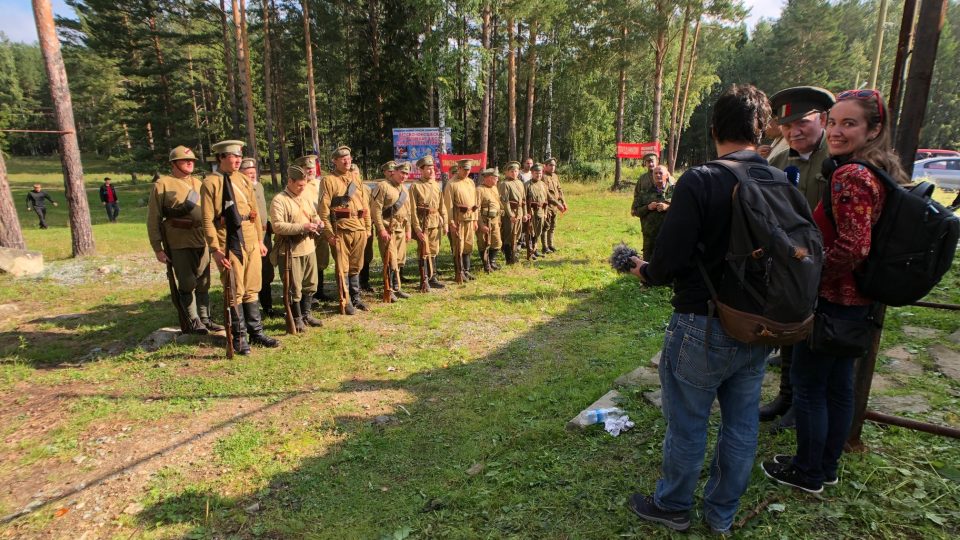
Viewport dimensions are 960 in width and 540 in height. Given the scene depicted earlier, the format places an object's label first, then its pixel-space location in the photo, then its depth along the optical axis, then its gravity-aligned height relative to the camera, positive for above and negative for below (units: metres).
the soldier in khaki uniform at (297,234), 6.05 -0.90
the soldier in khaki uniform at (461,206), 8.75 -0.85
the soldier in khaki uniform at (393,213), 7.55 -0.85
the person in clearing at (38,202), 17.48 -1.39
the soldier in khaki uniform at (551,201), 10.95 -0.97
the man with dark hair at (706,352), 2.01 -0.83
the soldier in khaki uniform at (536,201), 10.33 -0.92
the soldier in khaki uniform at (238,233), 5.37 -0.82
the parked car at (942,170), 17.80 -0.64
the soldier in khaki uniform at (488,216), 9.31 -1.09
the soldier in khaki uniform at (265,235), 6.25 -1.01
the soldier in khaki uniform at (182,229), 6.00 -0.82
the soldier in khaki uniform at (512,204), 9.87 -0.93
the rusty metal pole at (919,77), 2.48 +0.38
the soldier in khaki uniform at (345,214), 6.91 -0.77
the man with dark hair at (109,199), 18.91 -1.41
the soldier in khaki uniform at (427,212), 8.20 -0.90
